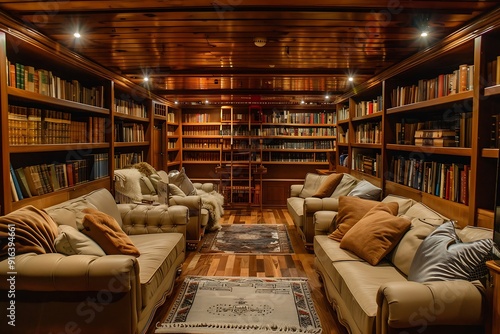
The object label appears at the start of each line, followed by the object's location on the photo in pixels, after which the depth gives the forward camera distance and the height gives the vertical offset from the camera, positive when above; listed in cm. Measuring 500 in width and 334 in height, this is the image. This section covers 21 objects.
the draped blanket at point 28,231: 199 -49
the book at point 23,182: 271 -27
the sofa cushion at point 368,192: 388 -46
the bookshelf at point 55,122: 255 +24
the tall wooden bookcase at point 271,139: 782 +23
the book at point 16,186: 263 -29
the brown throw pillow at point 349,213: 324 -58
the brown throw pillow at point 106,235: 241 -60
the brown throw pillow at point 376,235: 262 -65
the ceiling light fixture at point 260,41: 308 +94
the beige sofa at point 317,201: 396 -64
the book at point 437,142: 292 +8
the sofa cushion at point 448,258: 181 -58
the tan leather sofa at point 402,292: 164 -78
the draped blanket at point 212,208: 522 -88
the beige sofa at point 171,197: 439 -62
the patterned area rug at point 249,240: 457 -127
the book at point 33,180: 282 -26
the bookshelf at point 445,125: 243 +23
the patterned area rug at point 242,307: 257 -127
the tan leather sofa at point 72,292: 192 -80
